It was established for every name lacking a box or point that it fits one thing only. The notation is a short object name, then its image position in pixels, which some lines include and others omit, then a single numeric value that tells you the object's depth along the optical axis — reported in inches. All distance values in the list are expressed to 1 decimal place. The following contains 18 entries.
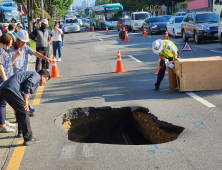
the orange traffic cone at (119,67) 471.3
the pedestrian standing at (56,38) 580.1
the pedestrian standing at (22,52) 250.1
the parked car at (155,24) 1165.1
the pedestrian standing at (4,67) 233.0
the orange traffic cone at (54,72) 461.8
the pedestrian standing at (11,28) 462.4
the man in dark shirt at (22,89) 194.4
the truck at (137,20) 1358.3
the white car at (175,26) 980.6
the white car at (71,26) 1705.2
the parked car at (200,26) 747.4
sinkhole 259.4
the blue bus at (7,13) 1931.6
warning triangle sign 403.1
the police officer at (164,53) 314.5
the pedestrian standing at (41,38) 468.4
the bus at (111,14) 1766.7
